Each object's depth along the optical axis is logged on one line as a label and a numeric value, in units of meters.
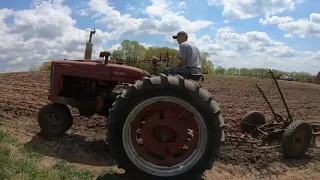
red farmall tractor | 3.36
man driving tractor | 4.19
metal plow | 4.64
